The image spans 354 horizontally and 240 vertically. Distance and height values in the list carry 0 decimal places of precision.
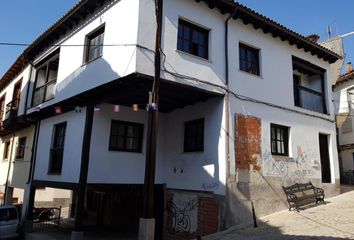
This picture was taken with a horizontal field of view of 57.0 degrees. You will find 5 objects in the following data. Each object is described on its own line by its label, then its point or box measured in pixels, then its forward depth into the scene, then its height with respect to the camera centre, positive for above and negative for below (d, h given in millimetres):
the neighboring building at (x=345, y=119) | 18500 +3971
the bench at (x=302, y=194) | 10781 -261
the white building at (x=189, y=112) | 9656 +2502
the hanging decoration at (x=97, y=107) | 10317 +2248
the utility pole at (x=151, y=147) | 8039 +872
